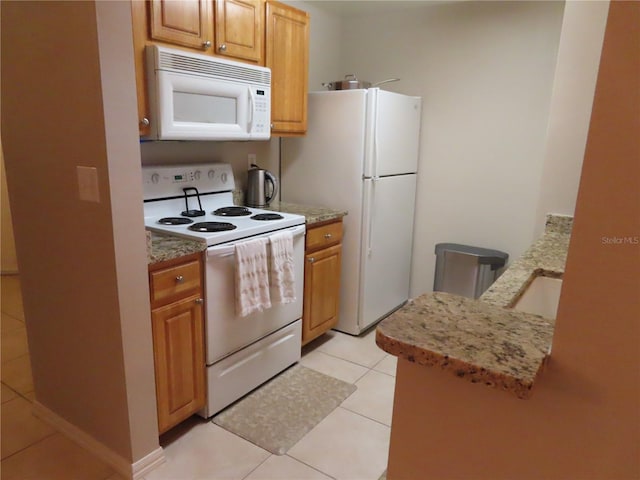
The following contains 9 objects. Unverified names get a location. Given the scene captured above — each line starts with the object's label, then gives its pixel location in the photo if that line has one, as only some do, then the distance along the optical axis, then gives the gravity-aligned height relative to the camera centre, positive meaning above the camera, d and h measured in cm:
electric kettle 287 -28
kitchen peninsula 64 -32
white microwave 194 +21
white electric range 204 -57
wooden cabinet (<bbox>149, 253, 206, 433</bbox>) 180 -84
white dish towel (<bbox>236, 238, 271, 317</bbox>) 209 -64
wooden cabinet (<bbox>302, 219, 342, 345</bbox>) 270 -84
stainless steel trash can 309 -83
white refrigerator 284 -20
